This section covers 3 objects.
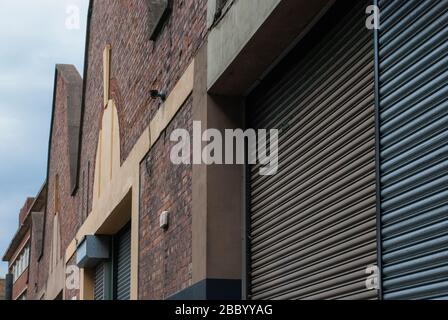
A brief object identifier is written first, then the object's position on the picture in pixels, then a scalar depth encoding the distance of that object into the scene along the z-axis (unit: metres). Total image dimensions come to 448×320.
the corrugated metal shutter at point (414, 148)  5.21
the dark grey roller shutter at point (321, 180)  6.31
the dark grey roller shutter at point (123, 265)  14.24
